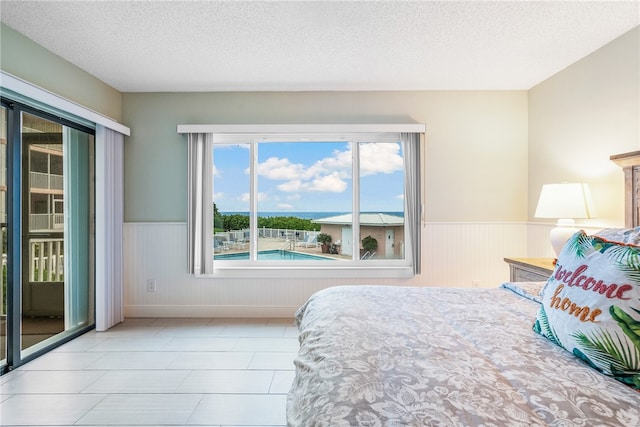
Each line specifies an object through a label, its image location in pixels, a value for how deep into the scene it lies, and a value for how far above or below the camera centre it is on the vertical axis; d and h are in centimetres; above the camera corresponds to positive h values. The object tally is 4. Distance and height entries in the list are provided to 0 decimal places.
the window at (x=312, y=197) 361 +19
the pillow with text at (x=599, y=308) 89 -29
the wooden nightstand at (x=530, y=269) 229 -41
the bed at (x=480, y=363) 73 -43
